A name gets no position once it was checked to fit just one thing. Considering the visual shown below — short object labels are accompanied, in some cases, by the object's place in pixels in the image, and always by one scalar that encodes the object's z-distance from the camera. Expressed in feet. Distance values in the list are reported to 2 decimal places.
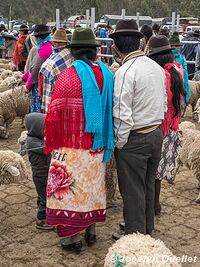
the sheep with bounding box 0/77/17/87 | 28.22
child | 12.84
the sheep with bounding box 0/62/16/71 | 40.47
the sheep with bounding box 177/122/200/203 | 16.12
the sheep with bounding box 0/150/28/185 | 13.94
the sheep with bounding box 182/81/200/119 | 29.53
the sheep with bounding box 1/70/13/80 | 33.32
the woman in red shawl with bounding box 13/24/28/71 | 36.87
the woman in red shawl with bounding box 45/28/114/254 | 10.80
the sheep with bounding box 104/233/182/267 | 8.16
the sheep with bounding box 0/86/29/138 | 24.80
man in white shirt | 10.47
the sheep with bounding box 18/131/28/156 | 14.20
